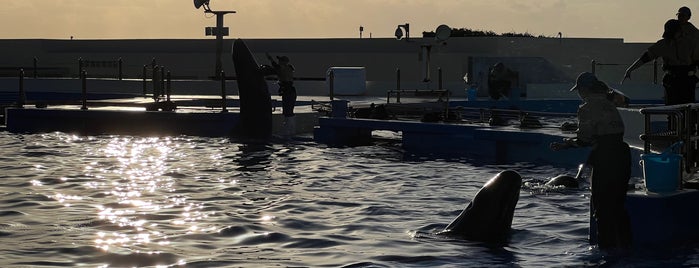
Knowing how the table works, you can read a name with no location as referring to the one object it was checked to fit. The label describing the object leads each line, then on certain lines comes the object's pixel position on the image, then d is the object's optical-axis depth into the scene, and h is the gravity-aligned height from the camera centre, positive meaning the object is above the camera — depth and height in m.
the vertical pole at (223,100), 27.41 -0.66
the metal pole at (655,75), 36.99 -0.04
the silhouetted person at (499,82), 36.25 -0.27
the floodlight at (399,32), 44.34 +1.52
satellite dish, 39.62 +1.33
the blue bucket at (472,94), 35.00 -0.62
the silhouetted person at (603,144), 10.48 -0.62
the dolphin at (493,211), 11.67 -1.38
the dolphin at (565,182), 16.61 -1.52
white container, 38.59 -0.28
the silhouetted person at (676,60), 15.20 +0.18
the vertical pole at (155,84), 31.87 -0.34
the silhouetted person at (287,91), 25.95 -0.41
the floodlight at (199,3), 44.69 +2.59
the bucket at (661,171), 10.77 -0.89
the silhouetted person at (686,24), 15.21 +0.64
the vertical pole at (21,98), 29.63 -0.68
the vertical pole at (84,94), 29.06 -0.56
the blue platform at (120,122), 27.06 -1.18
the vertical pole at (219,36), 46.22 +1.40
